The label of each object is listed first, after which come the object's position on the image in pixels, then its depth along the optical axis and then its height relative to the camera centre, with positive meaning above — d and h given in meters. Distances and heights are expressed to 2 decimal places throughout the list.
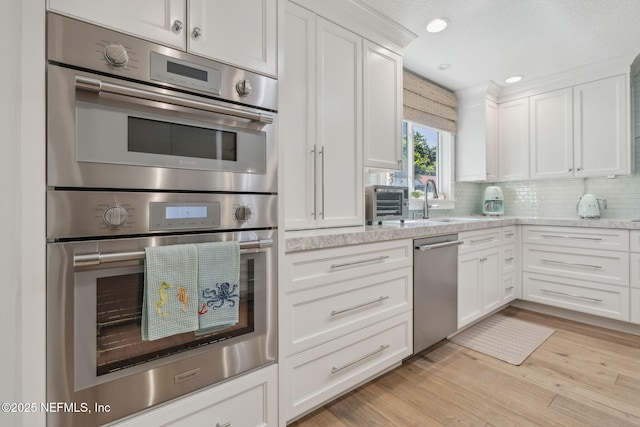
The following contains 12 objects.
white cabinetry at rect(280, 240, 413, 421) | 1.44 -0.56
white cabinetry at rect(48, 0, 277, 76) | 0.91 +0.63
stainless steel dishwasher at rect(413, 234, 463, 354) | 2.07 -0.53
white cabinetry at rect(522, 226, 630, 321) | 2.67 -0.51
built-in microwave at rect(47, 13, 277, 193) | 0.85 +0.32
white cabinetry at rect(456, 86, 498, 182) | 3.51 +0.89
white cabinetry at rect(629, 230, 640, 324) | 2.58 -0.51
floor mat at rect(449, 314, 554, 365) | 2.30 -1.02
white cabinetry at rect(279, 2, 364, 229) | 1.74 +0.55
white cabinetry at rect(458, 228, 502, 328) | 2.49 -0.52
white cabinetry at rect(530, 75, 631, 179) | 2.95 +0.85
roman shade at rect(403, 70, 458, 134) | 2.96 +1.15
